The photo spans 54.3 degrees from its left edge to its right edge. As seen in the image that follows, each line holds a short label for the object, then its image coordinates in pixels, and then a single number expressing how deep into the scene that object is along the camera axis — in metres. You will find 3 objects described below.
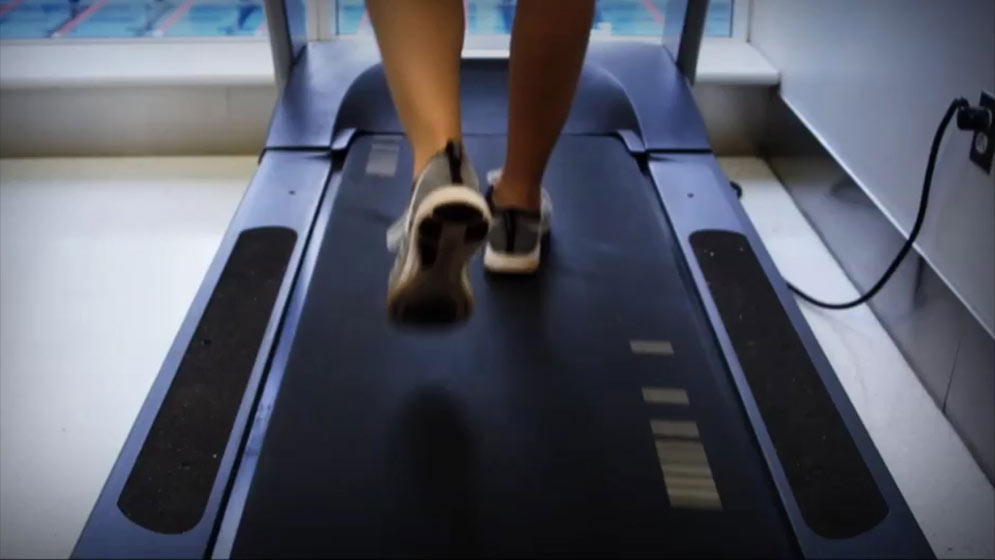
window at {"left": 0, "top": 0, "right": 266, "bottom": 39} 3.07
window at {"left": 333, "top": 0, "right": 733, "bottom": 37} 3.03
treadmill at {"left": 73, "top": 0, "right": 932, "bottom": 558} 1.02
